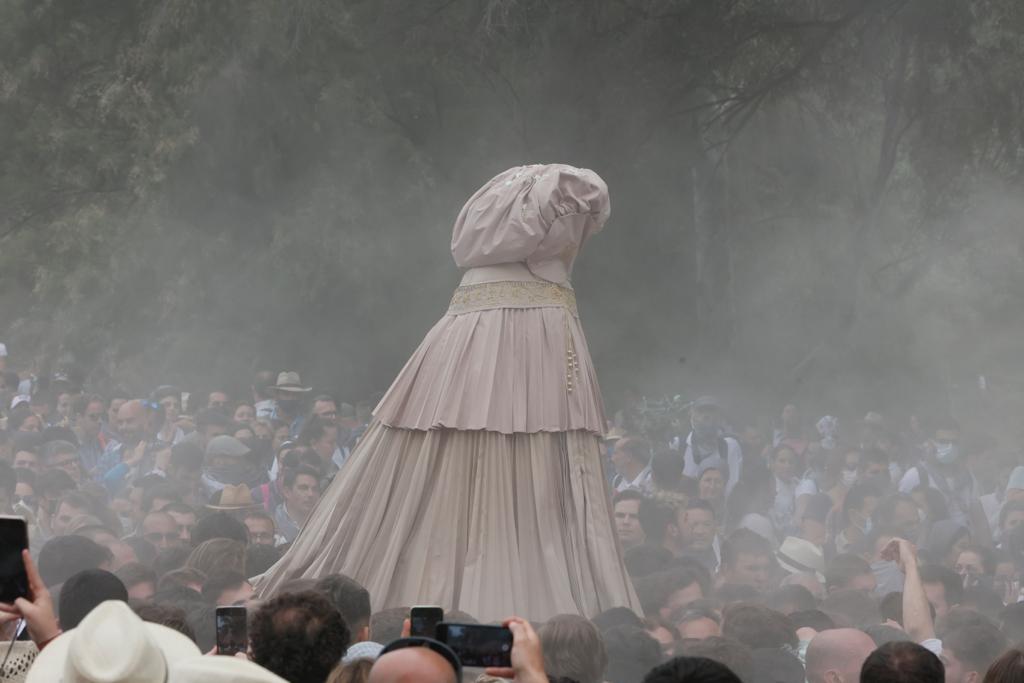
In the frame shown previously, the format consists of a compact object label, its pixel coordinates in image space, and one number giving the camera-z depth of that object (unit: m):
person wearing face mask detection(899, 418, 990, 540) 16.23
